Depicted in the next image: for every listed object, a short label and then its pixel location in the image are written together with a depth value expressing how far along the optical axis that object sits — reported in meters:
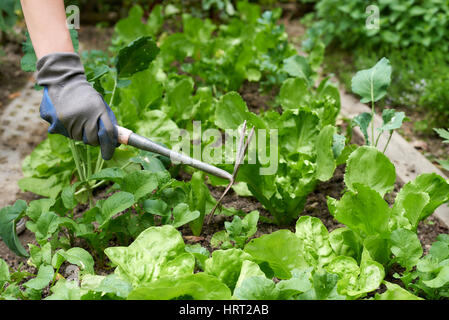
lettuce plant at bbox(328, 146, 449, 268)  1.59
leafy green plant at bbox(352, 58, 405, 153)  1.77
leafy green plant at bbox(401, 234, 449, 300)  1.52
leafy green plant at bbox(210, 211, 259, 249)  1.65
